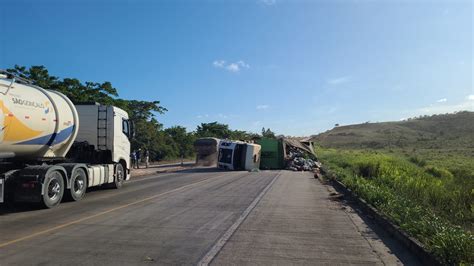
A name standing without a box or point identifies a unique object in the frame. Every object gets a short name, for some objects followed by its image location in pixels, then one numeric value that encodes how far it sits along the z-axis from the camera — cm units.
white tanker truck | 1080
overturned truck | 3400
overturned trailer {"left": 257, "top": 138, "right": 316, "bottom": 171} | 3719
